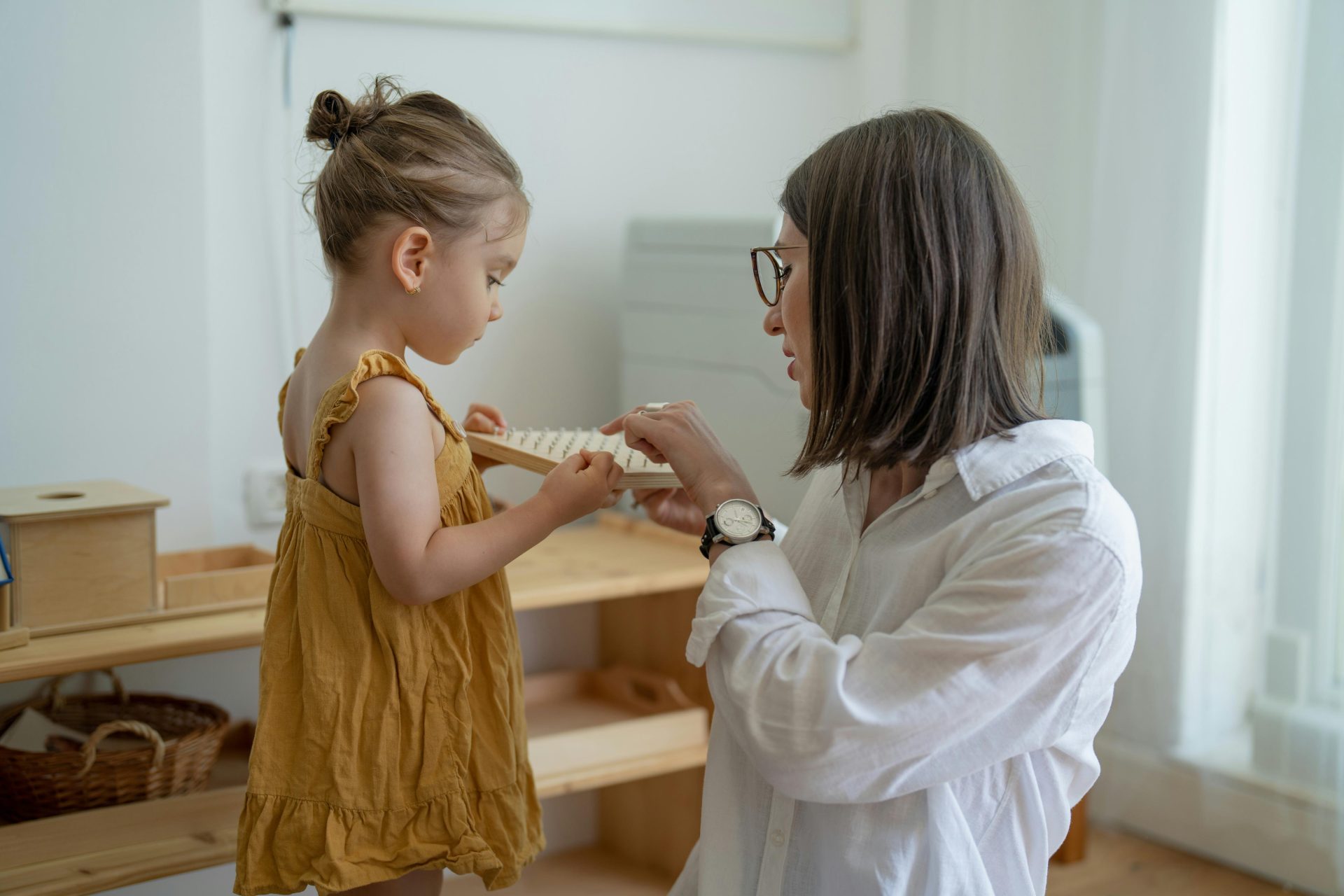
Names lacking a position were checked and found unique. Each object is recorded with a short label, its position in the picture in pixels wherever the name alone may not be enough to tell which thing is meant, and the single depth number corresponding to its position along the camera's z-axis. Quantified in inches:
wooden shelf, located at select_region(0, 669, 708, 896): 55.8
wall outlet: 73.9
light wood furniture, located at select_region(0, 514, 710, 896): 56.6
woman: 35.0
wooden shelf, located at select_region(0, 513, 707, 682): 56.4
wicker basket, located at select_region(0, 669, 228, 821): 59.7
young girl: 44.5
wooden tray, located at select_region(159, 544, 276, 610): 62.6
